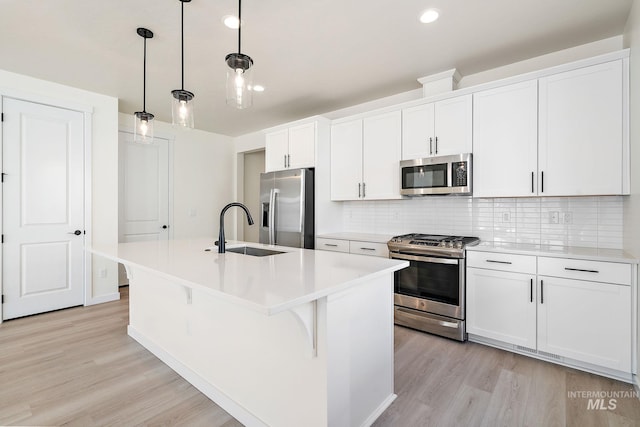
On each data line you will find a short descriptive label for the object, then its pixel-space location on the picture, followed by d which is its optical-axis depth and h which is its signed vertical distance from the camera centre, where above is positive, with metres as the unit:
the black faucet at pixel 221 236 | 2.24 -0.17
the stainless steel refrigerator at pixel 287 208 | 3.91 +0.05
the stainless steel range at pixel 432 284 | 2.79 -0.68
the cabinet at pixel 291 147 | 4.02 +0.88
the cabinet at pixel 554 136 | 2.33 +0.63
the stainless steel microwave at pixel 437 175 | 2.96 +0.37
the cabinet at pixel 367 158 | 3.53 +0.66
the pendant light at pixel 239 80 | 1.83 +0.81
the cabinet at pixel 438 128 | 3.00 +0.85
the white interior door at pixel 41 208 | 3.32 +0.05
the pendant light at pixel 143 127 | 2.68 +0.74
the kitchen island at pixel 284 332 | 1.41 -0.66
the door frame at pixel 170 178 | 5.13 +0.56
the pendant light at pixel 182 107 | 2.27 +0.78
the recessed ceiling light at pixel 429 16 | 2.24 +1.44
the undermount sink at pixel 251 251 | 2.51 -0.32
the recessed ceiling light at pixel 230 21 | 2.30 +1.44
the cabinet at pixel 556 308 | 2.14 -0.73
